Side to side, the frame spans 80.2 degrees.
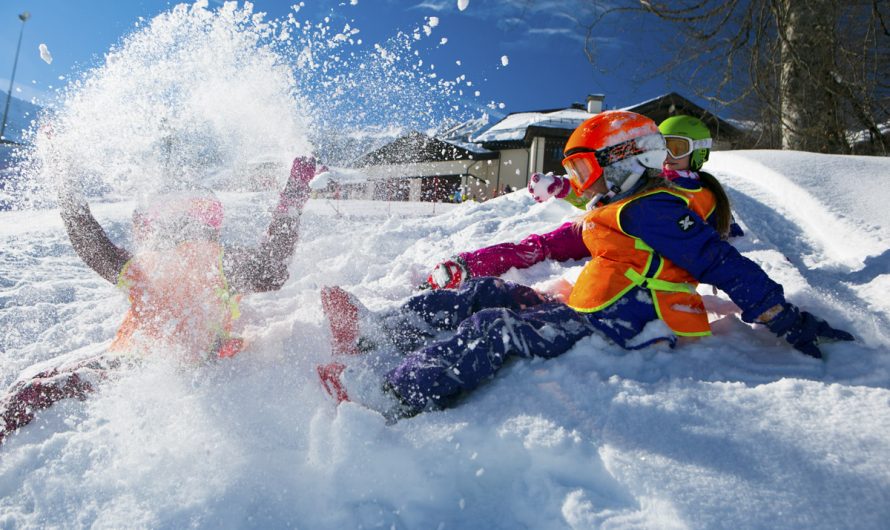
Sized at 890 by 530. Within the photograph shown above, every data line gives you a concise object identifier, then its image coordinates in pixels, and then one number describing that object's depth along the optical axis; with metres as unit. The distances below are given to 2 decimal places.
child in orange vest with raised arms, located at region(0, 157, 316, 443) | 2.46
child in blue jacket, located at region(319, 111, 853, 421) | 2.00
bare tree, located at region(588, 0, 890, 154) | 6.55
